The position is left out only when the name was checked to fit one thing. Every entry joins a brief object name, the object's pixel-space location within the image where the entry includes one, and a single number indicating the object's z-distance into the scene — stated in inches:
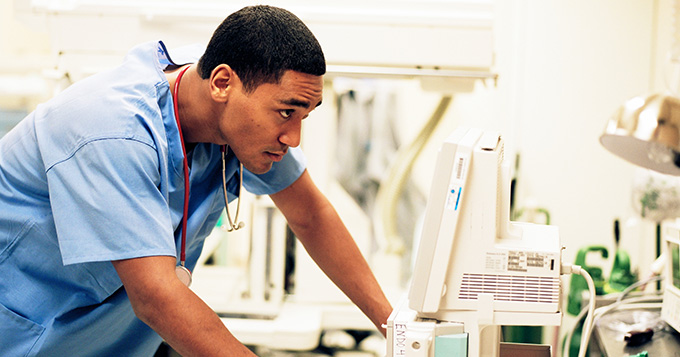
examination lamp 94.5
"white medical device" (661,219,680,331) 112.4
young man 92.2
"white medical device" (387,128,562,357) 91.8
